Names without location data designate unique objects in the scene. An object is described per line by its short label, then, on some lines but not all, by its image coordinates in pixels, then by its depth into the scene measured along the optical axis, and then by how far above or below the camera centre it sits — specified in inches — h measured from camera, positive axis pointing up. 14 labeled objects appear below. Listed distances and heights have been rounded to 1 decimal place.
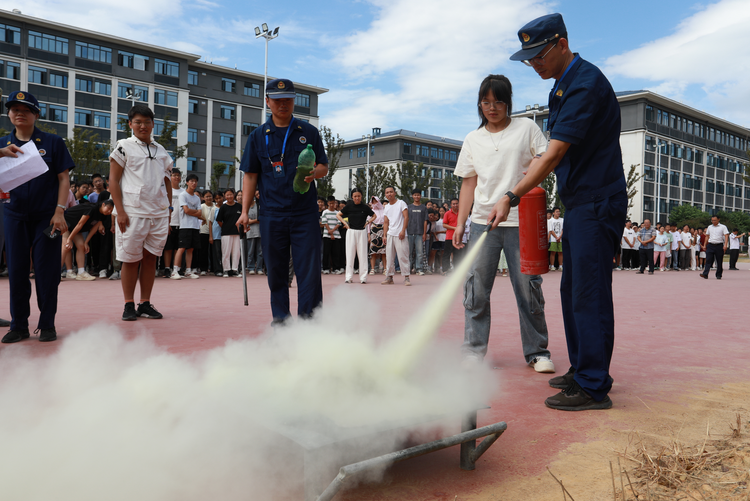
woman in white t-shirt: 163.5 +6.2
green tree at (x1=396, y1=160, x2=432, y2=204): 1981.8 +225.1
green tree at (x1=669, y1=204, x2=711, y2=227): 2390.5 +145.9
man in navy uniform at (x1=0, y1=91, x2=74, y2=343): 196.9 -0.1
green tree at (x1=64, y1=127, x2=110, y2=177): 1310.3 +195.6
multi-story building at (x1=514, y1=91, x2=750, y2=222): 2551.7 +474.3
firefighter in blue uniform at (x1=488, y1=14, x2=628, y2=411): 125.8 +13.2
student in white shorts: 233.1 +16.0
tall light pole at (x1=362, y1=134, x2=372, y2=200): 2074.3 +189.5
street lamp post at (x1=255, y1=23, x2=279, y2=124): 1369.3 +513.4
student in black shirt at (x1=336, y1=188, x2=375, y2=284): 476.1 +3.5
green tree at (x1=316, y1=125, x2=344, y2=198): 1428.4 +226.9
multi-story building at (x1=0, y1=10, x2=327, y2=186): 1894.7 +577.0
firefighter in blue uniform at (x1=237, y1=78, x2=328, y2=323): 177.8 +10.5
